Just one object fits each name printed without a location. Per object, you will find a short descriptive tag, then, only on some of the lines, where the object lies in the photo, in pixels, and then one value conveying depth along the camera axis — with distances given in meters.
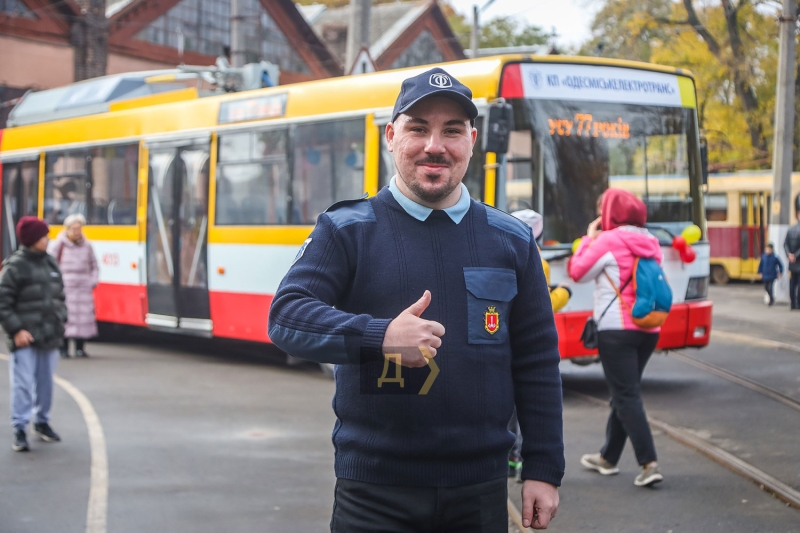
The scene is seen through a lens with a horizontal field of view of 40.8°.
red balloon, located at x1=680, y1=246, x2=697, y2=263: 9.84
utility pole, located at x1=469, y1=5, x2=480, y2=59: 30.17
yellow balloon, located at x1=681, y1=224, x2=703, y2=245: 10.00
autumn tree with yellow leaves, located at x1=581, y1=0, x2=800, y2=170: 29.75
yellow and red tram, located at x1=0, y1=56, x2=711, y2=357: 9.81
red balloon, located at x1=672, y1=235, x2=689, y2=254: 9.84
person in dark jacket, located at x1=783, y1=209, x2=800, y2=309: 18.97
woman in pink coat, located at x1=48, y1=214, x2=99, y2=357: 13.14
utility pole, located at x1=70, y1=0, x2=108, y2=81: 33.69
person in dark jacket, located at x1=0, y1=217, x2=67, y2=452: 7.82
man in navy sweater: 2.60
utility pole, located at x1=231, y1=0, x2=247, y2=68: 16.92
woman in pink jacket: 6.36
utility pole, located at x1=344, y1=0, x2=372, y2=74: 16.39
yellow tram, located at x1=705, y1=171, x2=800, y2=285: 27.56
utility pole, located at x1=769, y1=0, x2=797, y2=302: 20.47
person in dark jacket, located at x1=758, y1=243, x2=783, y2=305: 19.97
